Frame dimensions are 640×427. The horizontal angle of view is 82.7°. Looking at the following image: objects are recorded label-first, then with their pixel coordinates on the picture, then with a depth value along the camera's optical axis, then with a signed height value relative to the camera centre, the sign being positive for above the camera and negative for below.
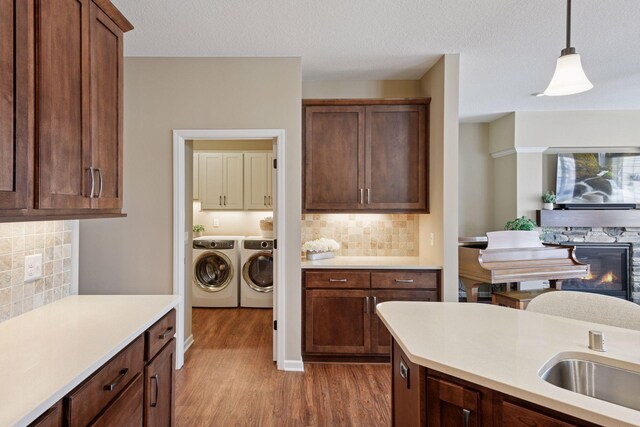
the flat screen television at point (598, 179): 4.79 +0.47
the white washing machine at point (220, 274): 4.71 -0.78
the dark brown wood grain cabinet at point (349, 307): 3.11 -0.81
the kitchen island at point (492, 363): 0.94 -0.46
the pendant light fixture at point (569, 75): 1.67 +0.64
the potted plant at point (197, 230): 5.10 -0.24
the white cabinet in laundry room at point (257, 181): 5.12 +0.45
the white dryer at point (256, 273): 4.69 -0.78
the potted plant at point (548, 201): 4.77 +0.17
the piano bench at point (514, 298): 3.44 -0.82
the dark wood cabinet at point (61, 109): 1.13 +0.39
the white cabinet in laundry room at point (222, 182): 5.11 +0.44
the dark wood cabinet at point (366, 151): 3.36 +0.58
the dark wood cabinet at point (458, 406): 0.97 -0.58
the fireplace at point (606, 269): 4.89 -0.74
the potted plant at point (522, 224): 4.53 -0.13
